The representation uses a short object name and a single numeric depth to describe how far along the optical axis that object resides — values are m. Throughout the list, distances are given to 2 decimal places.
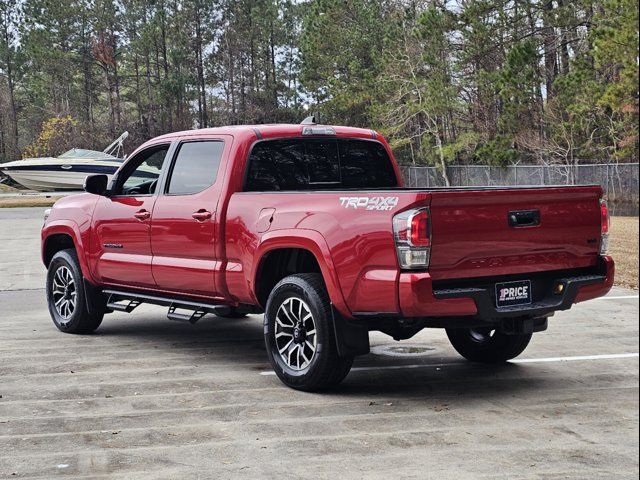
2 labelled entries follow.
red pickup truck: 6.39
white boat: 44.44
